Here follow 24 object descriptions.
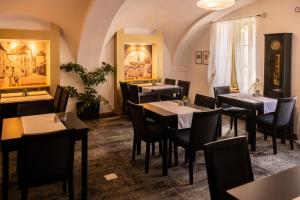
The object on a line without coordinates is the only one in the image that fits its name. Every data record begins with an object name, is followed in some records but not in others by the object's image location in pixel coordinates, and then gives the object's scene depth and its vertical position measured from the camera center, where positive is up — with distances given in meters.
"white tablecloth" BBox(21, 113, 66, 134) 2.71 -0.48
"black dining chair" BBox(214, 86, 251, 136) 4.98 -0.57
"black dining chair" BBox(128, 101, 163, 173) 3.40 -0.66
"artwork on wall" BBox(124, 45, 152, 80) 7.35 +0.47
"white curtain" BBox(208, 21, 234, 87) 6.47 +0.62
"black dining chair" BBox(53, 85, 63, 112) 4.93 -0.36
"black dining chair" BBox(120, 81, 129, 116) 6.26 -0.37
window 5.83 +0.63
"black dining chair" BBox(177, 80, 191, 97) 6.27 -0.19
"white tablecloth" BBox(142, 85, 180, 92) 6.27 -0.19
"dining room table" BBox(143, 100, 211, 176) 3.36 -0.48
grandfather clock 4.80 +0.26
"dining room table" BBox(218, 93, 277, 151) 4.27 -0.44
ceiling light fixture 3.94 +1.11
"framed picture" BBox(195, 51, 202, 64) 7.49 +0.61
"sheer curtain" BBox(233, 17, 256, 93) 5.77 +0.61
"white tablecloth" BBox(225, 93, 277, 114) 4.31 -0.36
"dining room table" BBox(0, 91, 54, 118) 4.28 -0.40
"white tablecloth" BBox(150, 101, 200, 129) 3.41 -0.43
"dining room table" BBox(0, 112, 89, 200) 2.36 -0.50
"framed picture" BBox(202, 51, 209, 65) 7.23 +0.58
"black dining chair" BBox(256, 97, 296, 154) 4.06 -0.62
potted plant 6.21 -0.31
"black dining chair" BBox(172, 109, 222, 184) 3.09 -0.62
